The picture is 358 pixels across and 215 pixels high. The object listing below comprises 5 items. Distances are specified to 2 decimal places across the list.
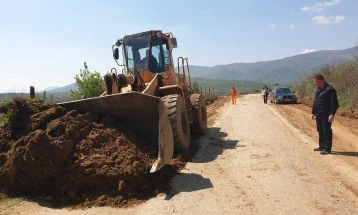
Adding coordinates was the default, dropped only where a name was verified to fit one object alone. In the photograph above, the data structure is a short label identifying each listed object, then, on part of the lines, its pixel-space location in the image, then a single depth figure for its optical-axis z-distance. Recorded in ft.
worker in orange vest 86.43
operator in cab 30.30
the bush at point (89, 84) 64.39
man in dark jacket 24.52
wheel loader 20.74
